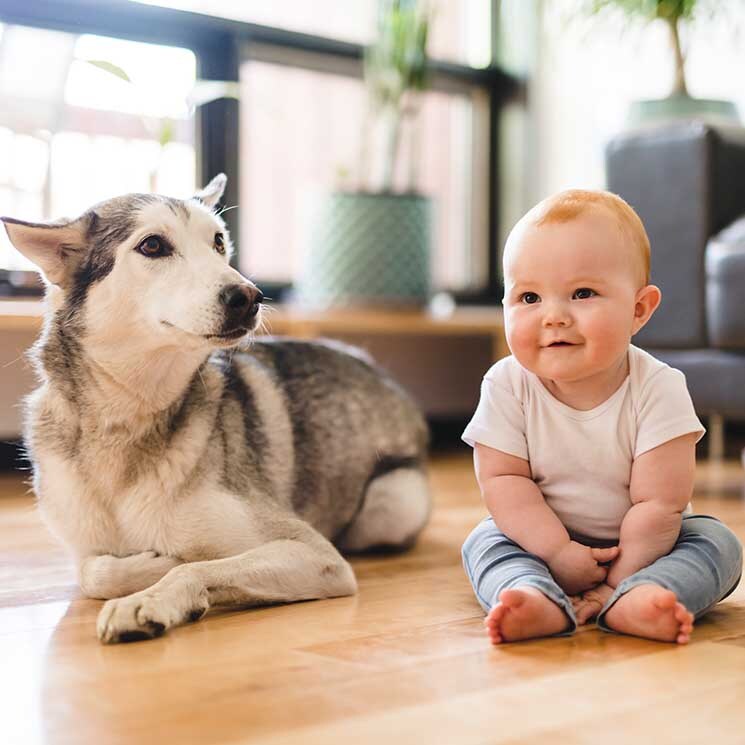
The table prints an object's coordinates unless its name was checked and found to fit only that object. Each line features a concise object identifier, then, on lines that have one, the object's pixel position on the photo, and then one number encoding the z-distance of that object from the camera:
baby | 1.44
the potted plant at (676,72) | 3.46
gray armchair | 2.72
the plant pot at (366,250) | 3.85
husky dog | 1.63
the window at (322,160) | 4.21
